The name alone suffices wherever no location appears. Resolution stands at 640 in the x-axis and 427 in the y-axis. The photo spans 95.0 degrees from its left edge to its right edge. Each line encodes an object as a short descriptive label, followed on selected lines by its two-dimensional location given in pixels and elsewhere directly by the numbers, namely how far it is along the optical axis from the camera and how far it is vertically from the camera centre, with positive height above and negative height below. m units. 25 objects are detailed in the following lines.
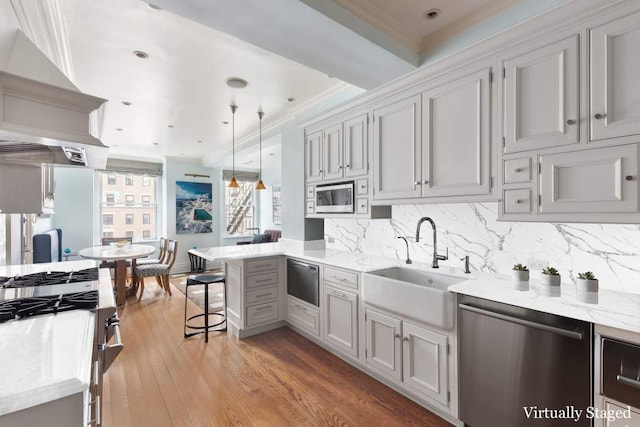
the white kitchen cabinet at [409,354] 1.89 -1.01
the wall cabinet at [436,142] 1.97 +0.54
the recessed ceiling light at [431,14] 2.05 +1.41
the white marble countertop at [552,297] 1.31 -0.46
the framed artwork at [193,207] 6.79 +0.13
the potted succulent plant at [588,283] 1.54 -0.38
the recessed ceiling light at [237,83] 3.02 +1.37
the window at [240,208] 7.71 +0.12
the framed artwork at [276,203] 7.85 +0.25
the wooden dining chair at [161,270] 4.73 -0.93
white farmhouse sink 1.82 -0.57
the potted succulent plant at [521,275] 1.78 -0.38
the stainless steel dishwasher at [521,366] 1.35 -0.79
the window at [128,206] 6.34 +0.16
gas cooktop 1.31 -0.43
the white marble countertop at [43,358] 0.76 -0.45
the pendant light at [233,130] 3.80 +1.35
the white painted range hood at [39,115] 1.15 +0.41
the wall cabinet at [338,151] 2.87 +0.66
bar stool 3.19 -1.16
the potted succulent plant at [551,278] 1.64 -0.37
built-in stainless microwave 3.01 +0.16
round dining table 4.23 -0.64
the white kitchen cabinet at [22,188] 1.67 +0.14
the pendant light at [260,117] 3.97 +1.35
